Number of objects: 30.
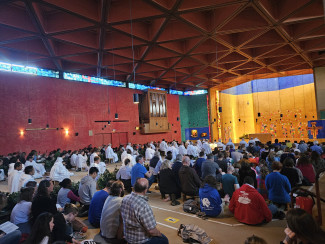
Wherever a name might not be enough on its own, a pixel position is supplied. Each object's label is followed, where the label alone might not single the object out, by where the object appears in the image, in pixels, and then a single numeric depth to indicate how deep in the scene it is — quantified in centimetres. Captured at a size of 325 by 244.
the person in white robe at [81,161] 1052
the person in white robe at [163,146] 1427
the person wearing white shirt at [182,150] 1225
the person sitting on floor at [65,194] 448
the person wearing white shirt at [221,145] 1176
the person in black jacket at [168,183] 541
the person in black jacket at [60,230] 286
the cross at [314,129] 1327
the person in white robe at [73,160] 1091
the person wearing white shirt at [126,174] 652
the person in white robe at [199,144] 1381
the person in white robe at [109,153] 1231
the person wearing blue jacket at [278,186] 426
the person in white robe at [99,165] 686
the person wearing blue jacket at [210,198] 412
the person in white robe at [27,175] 538
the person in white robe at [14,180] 594
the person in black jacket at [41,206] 318
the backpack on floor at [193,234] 334
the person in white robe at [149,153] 1153
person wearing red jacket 364
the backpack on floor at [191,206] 461
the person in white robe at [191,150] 1211
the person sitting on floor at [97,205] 387
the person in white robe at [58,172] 728
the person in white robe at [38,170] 876
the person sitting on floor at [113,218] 327
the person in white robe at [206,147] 1260
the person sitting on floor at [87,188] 470
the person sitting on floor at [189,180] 516
